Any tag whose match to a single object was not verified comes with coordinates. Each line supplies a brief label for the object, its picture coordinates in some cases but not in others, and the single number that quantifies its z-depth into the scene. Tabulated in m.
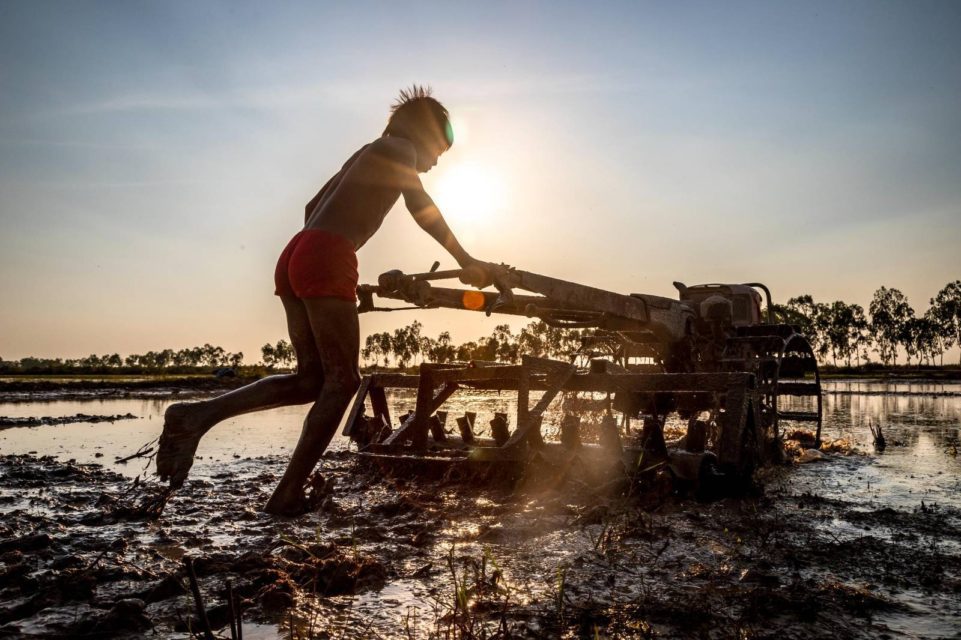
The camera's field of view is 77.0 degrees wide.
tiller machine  5.05
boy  3.18
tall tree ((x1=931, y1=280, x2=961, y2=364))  92.81
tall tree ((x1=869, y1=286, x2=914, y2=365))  99.00
